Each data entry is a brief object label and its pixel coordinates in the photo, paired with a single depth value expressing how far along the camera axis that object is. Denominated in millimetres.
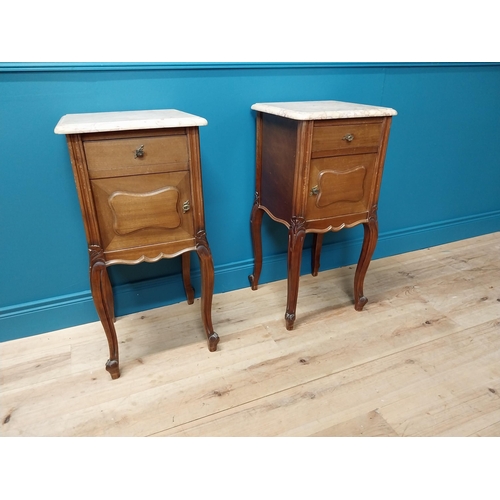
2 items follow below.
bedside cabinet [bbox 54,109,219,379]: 1094
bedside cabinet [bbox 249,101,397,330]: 1335
